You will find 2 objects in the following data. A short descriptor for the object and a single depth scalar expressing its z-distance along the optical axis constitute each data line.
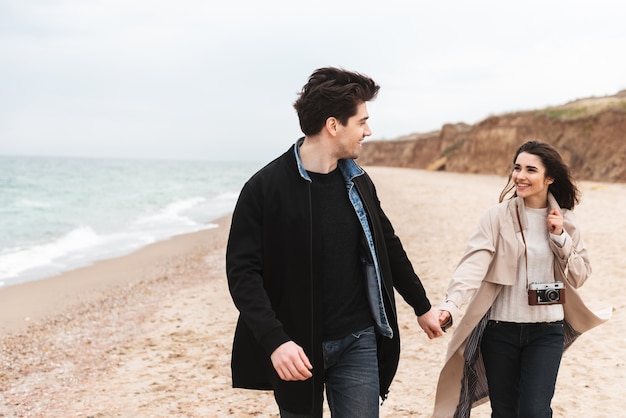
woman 3.21
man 2.58
